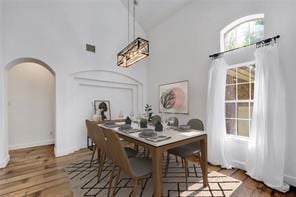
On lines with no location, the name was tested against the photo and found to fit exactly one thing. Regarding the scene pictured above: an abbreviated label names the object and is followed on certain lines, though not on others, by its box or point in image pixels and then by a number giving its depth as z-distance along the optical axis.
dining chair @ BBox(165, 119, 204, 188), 2.31
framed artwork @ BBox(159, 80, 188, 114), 3.92
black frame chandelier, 2.43
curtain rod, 2.30
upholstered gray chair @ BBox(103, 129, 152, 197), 1.66
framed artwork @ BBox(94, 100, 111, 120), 4.21
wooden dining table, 1.62
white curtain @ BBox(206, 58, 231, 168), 2.94
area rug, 2.05
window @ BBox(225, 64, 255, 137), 2.79
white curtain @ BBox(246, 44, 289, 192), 2.19
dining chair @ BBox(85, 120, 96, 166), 2.49
